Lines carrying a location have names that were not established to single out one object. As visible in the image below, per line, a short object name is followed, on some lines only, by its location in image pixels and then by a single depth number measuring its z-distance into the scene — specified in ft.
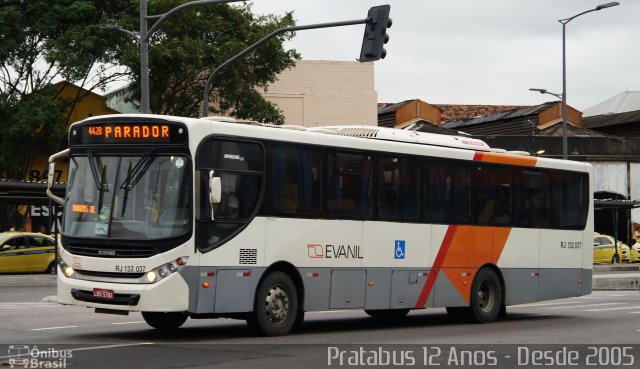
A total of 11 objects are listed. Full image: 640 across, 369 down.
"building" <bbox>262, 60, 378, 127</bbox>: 212.99
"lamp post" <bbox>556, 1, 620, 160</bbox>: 147.54
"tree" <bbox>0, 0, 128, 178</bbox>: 148.87
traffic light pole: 80.53
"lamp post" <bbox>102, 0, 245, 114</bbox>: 87.45
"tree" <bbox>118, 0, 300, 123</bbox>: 159.12
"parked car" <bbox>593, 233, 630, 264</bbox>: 189.16
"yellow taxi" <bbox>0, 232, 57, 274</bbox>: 122.01
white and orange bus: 50.65
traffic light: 78.95
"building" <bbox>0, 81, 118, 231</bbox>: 126.52
